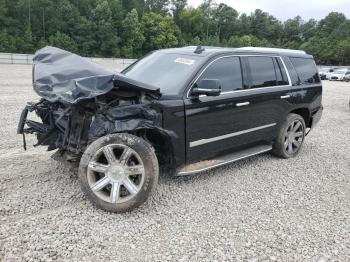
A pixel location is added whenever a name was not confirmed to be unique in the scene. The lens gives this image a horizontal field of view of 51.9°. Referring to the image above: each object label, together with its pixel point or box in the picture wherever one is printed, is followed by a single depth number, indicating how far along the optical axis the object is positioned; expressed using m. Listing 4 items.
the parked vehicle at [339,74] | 36.84
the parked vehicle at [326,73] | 38.79
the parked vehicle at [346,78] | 36.31
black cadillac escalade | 3.92
